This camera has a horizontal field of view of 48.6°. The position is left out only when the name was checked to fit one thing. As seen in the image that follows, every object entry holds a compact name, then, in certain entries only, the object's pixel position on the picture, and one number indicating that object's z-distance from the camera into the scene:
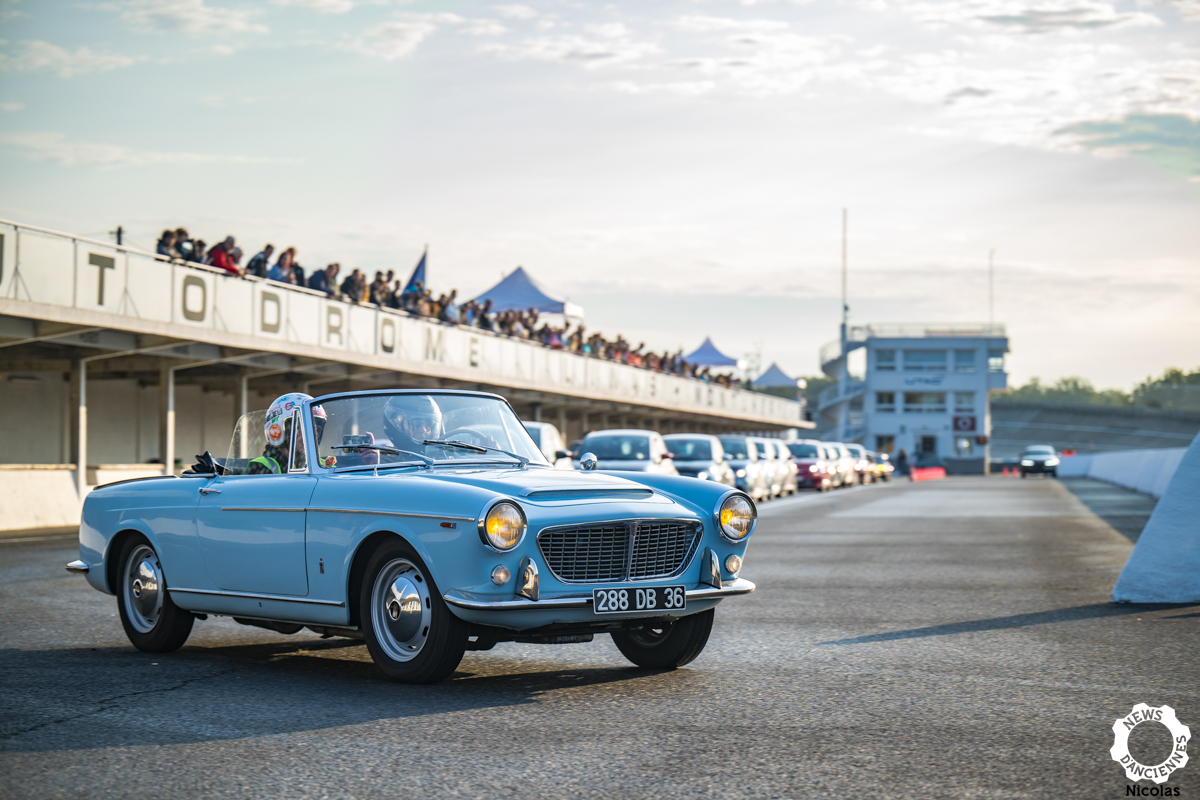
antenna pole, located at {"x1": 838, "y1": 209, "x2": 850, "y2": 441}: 106.06
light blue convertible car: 6.54
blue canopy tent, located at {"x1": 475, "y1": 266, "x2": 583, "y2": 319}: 43.31
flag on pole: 38.52
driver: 7.76
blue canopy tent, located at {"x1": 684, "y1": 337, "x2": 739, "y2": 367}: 73.62
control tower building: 109.53
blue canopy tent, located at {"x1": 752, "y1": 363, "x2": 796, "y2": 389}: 93.81
